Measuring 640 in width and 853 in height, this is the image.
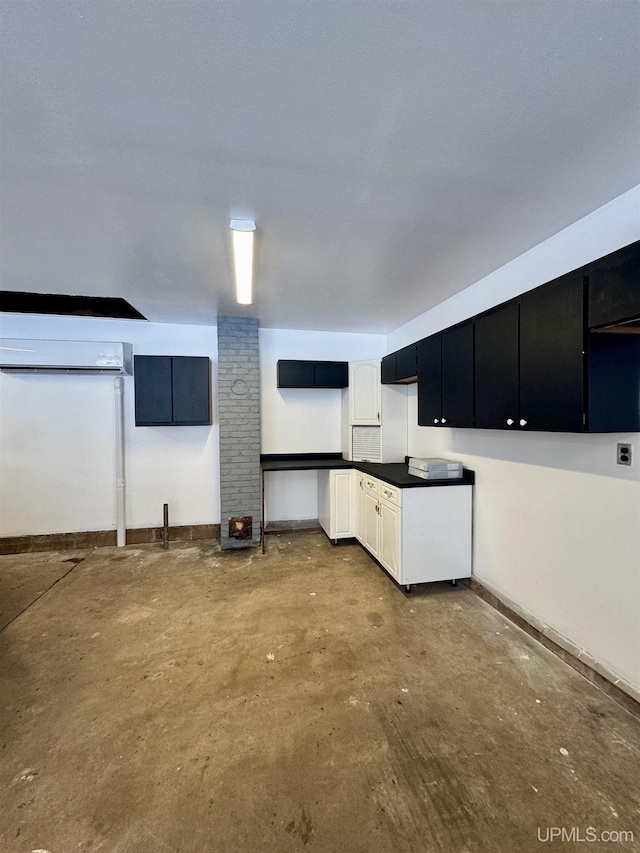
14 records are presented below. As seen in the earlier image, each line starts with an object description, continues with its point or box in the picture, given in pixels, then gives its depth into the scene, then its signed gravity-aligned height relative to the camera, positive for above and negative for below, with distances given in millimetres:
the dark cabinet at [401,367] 3336 +606
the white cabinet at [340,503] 3955 -953
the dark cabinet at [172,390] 3895 +402
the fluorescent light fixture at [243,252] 2033 +1178
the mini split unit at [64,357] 3631 +764
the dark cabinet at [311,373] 4207 +641
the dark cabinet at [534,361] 1729 +372
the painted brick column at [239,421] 4020 +35
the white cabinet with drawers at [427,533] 2842 -960
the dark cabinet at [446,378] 2553 +383
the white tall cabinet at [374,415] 3984 +100
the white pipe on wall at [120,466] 4031 -508
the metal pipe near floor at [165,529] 3988 -1264
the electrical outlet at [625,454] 1744 -166
